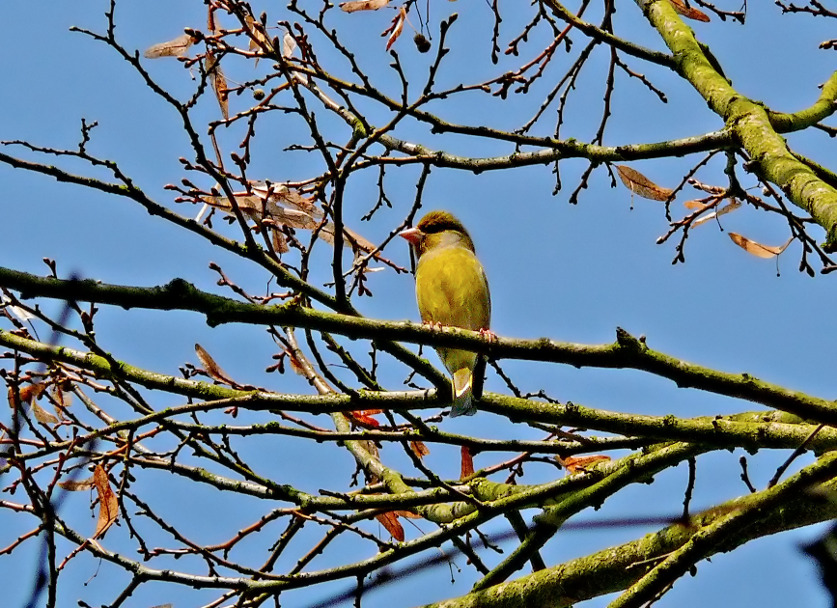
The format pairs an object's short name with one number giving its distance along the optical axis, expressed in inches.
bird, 431.5
